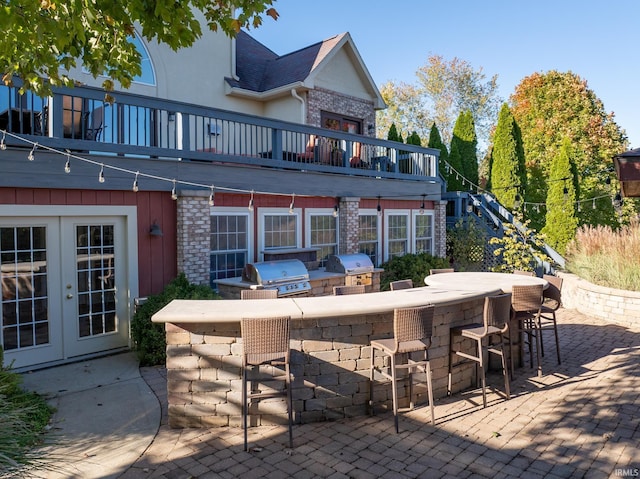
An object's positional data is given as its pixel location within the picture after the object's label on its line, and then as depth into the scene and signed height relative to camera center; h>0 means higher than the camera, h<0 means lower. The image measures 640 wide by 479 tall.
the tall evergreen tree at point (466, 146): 21.22 +3.79
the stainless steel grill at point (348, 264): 11.05 -0.79
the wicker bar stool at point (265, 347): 4.66 -1.14
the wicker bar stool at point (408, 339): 5.08 -1.20
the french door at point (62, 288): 6.96 -0.85
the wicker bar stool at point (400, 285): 7.71 -0.91
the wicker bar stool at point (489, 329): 5.83 -1.26
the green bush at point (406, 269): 13.20 -1.11
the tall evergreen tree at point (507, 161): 20.11 +2.91
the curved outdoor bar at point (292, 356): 5.08 -1.37
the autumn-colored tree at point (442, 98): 33.38 +9.49
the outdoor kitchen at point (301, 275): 8.97 -0.93
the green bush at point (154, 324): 7.32 -1.44
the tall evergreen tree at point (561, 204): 17.20 +0.92
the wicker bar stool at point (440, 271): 9.22 -0.82
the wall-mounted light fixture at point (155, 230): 8.31 +0.05
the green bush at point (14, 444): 2.40 -1.14
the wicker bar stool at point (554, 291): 7.66 -1.05
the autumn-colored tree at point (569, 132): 23.62 +5.10
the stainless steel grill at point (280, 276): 8.93 -0.86
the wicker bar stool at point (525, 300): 6.55 -1.00
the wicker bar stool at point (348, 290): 7.11 -0.91
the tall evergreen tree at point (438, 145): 20.34 +3.69
